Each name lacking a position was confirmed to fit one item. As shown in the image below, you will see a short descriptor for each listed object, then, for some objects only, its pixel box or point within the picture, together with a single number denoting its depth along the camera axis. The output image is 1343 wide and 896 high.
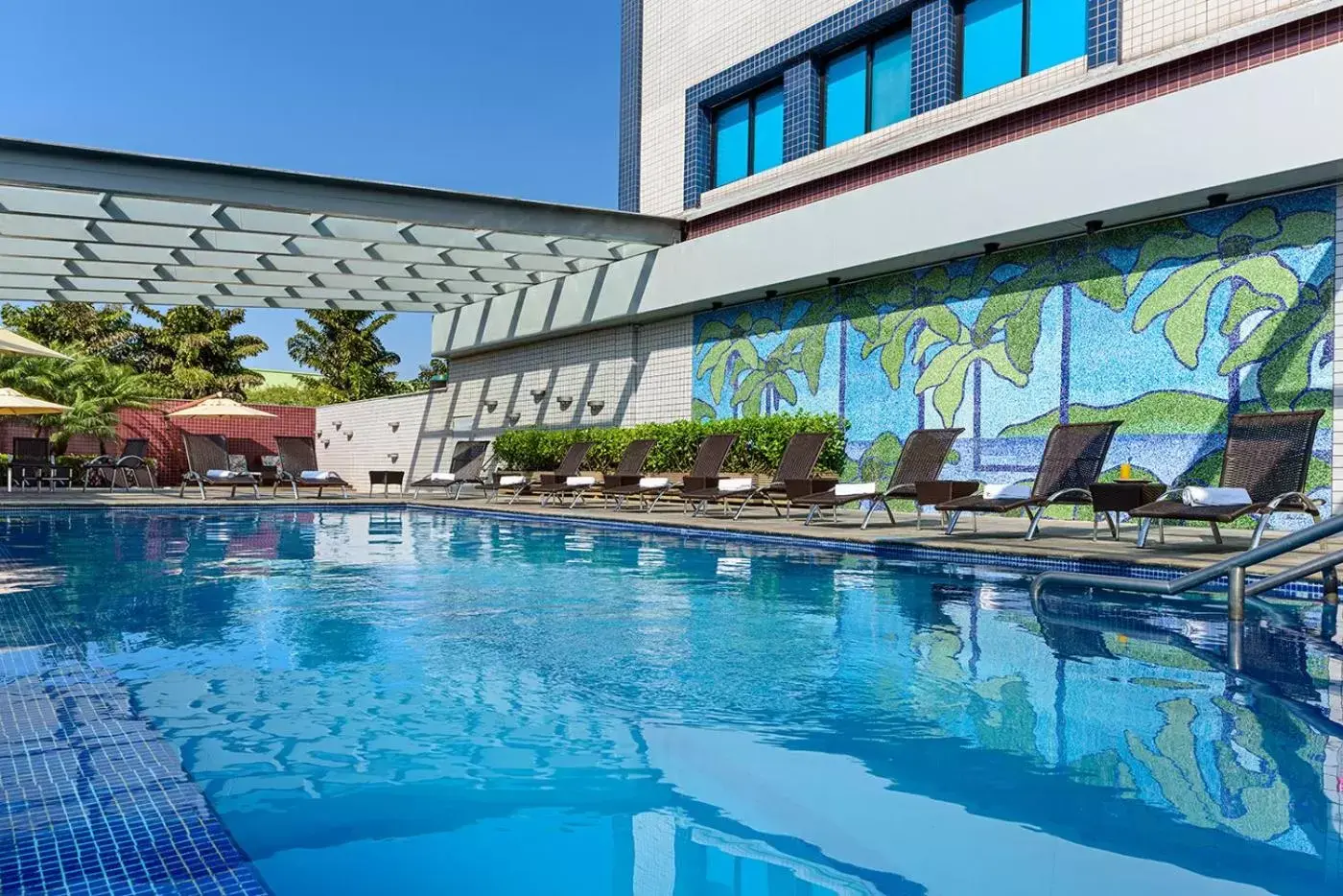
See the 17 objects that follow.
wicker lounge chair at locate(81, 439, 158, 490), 18.73
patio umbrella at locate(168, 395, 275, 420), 21.09
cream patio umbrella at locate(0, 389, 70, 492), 17.80
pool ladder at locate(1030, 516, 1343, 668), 3.57
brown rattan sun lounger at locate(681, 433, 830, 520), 10.61
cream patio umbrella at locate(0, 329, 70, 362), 14.25
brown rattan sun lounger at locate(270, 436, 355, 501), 15.51
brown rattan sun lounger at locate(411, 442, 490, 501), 16.08
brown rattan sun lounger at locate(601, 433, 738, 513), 11.40
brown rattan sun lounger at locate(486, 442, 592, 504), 13.85
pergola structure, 11.73
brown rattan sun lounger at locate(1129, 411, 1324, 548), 6.26
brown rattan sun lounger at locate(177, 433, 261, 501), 14.96
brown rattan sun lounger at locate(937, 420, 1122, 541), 7.62
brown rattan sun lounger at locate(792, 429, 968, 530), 9.06
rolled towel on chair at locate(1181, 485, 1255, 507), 6.30
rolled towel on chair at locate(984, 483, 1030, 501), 7.74
